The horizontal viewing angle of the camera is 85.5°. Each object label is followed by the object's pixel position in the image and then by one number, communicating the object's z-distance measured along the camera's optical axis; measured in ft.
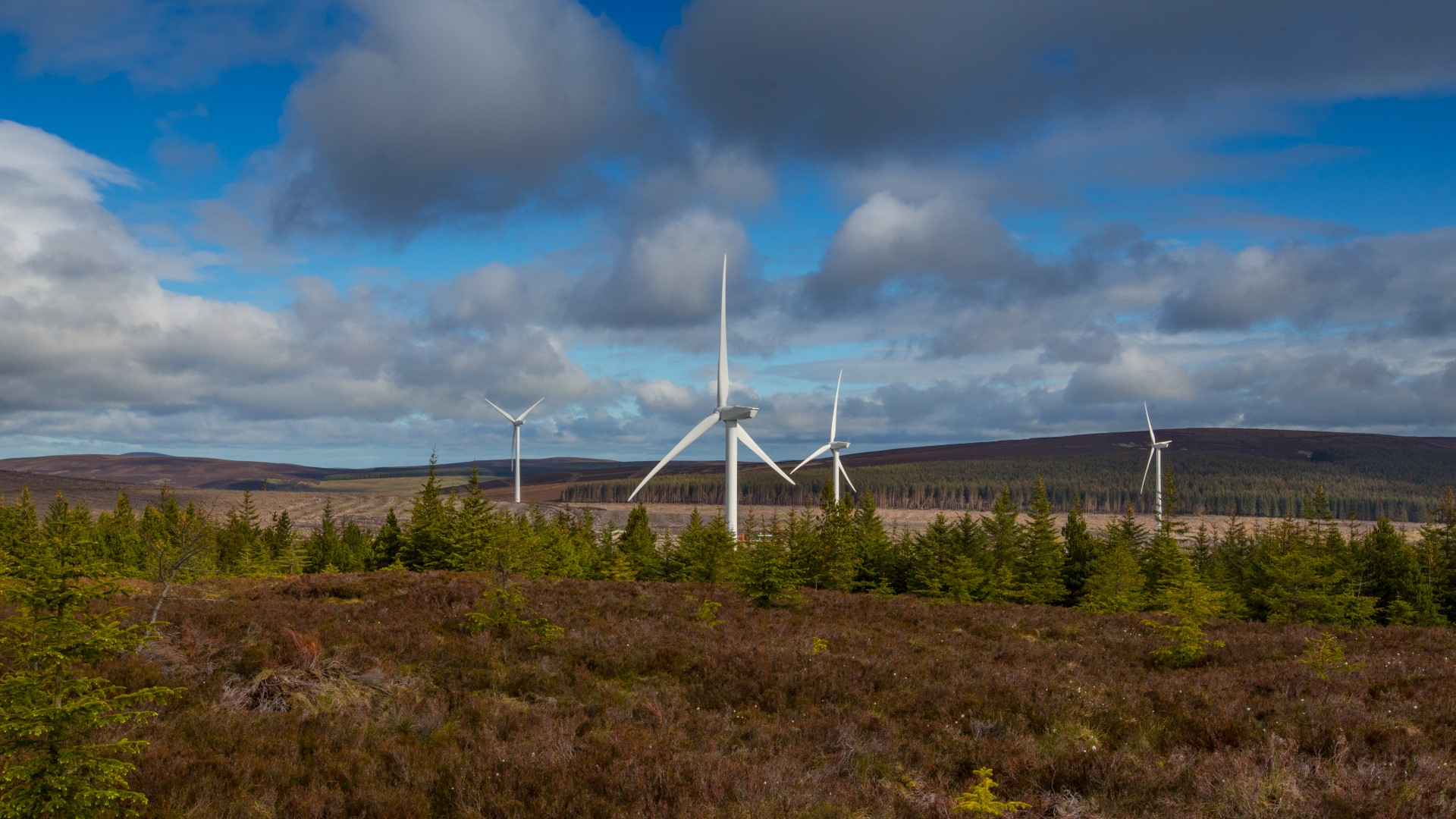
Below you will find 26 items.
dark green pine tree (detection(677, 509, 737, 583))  157.69
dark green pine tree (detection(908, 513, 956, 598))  141.08
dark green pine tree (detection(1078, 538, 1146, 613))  123.95
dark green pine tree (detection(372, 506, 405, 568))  191.21
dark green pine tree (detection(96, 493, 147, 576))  208.74
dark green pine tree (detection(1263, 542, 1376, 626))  115.34
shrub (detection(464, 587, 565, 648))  64.80
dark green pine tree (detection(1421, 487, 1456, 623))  142.82
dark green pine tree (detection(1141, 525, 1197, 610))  138.21
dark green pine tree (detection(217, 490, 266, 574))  206.41
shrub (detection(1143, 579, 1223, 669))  62.64
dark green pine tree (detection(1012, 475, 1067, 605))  152.97
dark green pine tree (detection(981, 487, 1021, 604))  156.28
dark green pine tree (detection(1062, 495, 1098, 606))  159.33
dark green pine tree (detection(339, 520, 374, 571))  215.51
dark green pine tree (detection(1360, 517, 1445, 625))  135.64
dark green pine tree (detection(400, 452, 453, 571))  166.30
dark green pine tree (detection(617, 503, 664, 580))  183.83
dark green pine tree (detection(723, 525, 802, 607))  90.53
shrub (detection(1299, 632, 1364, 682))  54.13
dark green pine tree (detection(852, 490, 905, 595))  158.71
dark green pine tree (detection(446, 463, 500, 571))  158.30
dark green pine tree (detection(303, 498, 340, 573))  222.28
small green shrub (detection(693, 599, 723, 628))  74.64
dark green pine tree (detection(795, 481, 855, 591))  146.00
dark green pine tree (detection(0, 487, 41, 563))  138.31
